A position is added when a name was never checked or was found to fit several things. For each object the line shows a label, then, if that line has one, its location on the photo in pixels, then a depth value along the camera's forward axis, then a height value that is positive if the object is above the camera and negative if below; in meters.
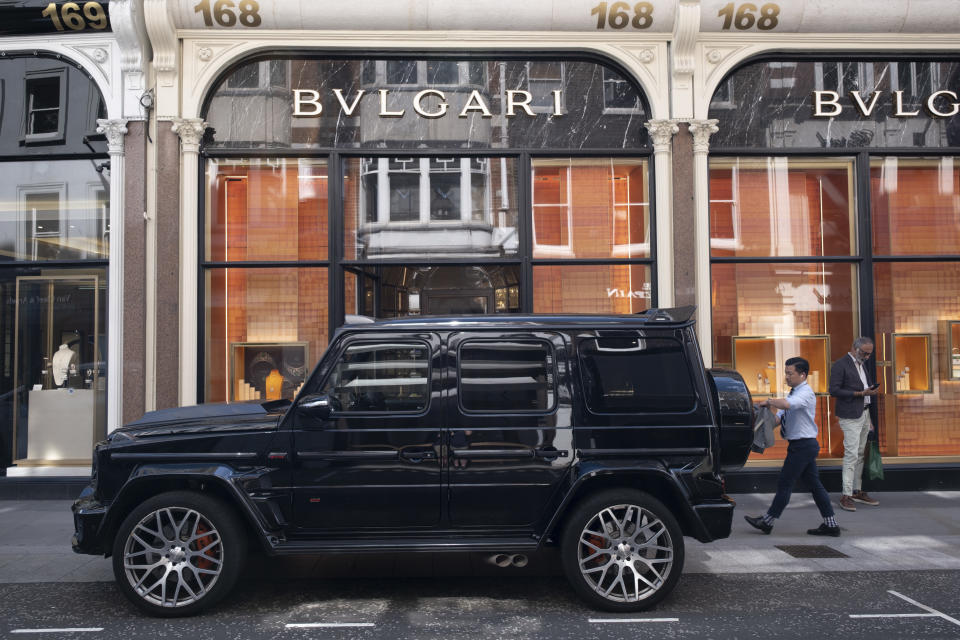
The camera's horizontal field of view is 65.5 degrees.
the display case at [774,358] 9.65 -0.21
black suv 4.93 -0.82
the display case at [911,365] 9.68 -0.32
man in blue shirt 6.81 -0.93
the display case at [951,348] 9.73 -0.10
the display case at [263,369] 9.48 -0.27
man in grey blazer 8.16 -0.70
